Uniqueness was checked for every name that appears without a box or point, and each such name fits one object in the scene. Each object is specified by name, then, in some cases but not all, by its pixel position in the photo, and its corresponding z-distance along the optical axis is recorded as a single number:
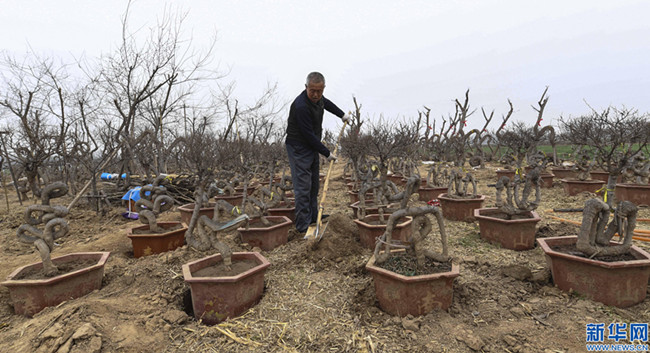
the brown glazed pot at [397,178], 9.47
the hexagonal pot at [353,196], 6.65
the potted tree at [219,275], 2.38
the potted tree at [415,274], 2.23
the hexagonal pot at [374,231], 3.60
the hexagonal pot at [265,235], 3.82
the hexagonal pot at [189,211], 5.01
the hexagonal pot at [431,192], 6.73
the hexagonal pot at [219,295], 2.36
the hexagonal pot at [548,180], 8.25
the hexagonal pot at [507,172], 10.36
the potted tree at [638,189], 5.75
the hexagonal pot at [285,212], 4.87
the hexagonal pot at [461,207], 4.99
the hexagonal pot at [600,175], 8.18
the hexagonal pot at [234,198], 6.36
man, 4.08
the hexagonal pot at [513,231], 3.62
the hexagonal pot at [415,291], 2.21
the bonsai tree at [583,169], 7.19
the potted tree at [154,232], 3.77
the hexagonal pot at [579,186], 6.80
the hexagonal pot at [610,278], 2.28
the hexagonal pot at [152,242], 3.74
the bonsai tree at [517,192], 3.59
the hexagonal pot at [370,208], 4.37
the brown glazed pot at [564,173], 9.49
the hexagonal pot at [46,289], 2.52
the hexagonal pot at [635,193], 5.74
